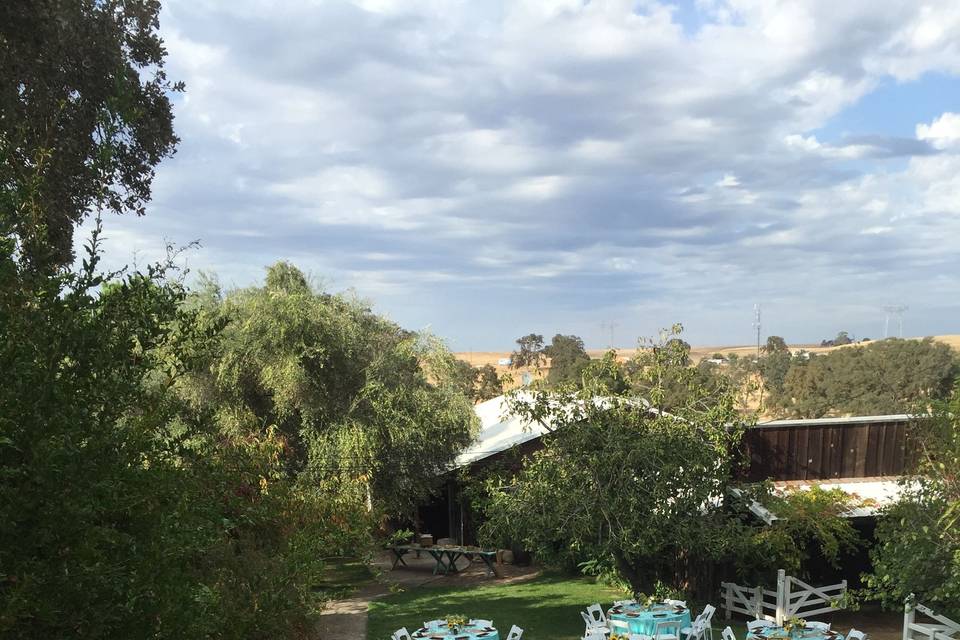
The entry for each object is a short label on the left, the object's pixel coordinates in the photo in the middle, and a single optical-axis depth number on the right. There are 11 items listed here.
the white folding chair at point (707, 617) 11.69
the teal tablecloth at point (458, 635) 10.70
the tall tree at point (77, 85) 8.77
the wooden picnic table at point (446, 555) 18.44
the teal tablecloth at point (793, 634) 10.42
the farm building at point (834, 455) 15.89
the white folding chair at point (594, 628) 10.66
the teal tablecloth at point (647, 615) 11.55
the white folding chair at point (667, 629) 11.24
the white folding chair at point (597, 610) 12.01
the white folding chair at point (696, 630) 11.55
